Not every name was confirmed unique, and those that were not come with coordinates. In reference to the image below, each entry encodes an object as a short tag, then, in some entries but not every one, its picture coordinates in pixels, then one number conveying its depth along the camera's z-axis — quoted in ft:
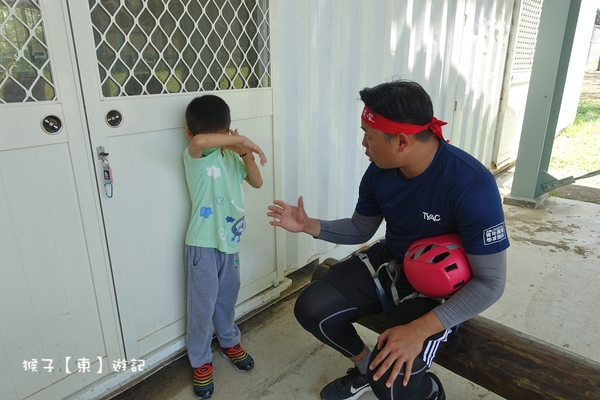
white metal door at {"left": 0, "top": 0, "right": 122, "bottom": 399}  4.61
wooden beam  4.75
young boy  5.78
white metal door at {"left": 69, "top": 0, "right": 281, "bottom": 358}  5.26
